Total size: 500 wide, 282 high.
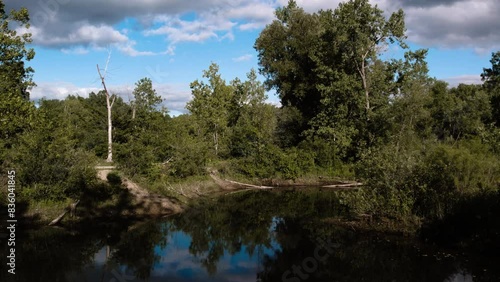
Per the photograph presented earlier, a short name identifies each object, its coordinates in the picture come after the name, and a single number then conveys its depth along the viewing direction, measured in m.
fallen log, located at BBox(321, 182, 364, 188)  36.36
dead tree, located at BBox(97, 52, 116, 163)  32.32
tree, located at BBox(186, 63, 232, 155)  45.03
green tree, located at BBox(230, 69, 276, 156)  50.78
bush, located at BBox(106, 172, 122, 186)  24.45
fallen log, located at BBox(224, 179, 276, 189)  35.51
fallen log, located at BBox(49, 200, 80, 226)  20.03
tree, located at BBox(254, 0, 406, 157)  40.47
